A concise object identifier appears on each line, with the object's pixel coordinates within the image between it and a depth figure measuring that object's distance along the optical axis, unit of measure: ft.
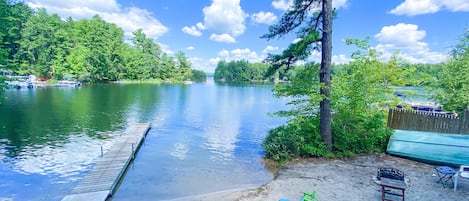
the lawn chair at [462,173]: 20.43
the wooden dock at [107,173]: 23.22
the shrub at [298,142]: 32.91
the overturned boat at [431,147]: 27.48
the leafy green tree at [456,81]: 45.39
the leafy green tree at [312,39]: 29.96
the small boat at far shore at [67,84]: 152.35
